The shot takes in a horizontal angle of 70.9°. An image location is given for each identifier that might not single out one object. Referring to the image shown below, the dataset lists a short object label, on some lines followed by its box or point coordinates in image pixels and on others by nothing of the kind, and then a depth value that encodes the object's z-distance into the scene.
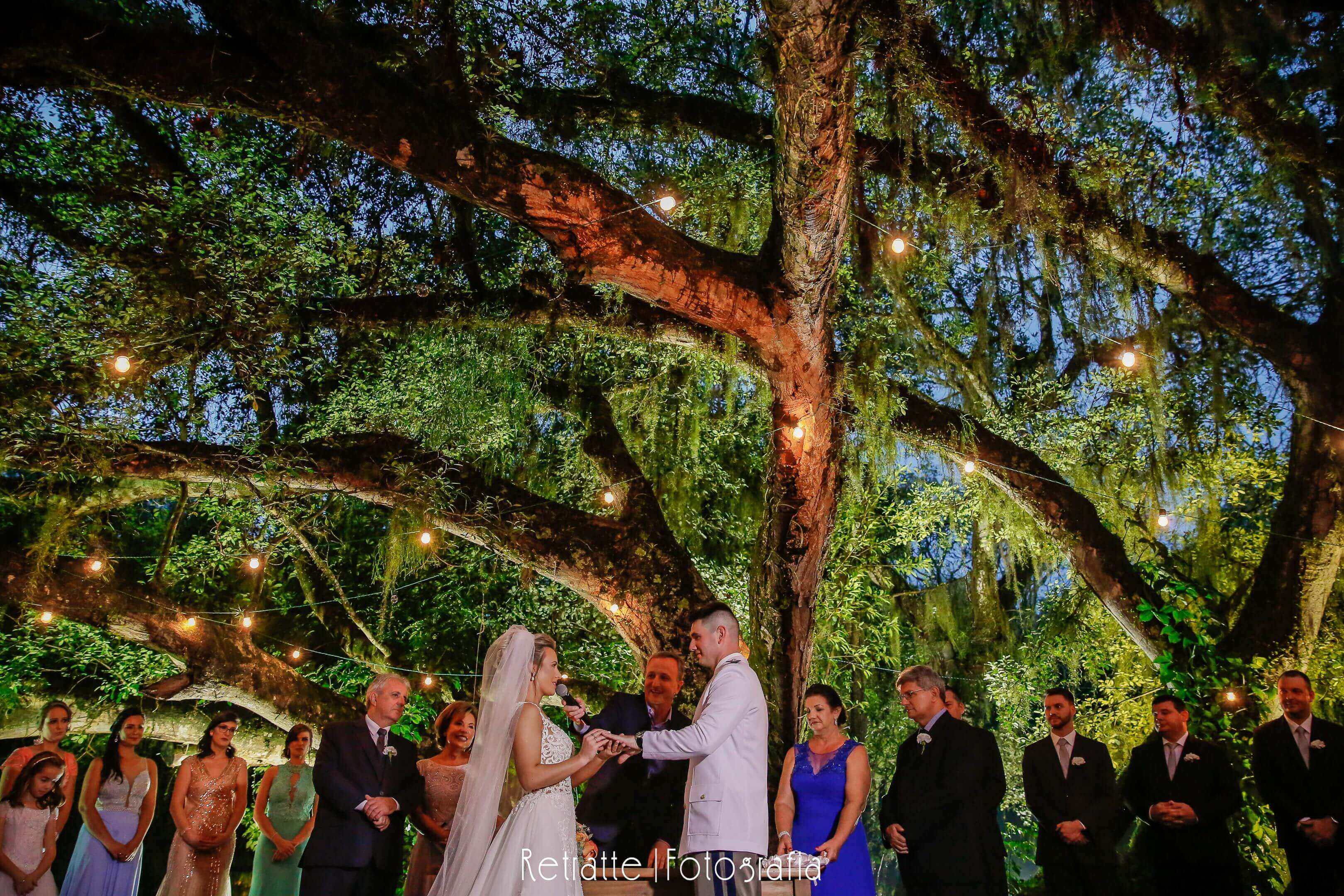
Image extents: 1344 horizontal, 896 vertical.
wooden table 4.06
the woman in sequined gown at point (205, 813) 5.64
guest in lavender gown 5.63
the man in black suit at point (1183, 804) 4.46
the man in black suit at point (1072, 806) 4.53
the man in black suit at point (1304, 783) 4.36
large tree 5.14
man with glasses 4.19
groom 3.35
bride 3.49
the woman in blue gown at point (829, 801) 4.10
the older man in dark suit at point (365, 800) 4.25
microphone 3.61
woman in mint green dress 5.92
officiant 4.52
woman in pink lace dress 4.86
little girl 5.10
